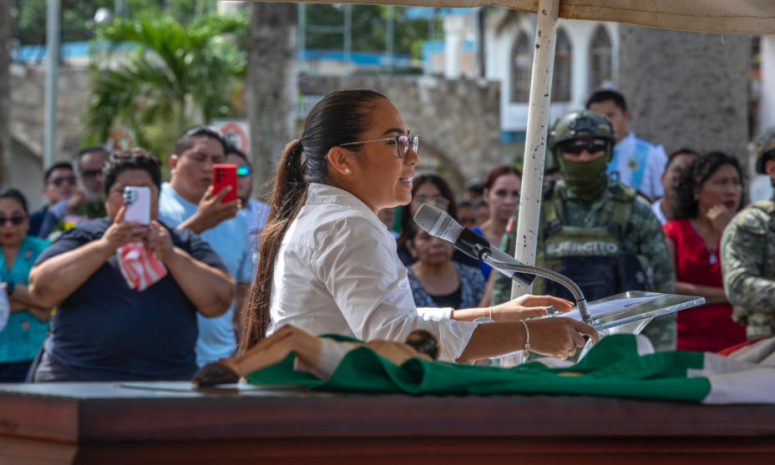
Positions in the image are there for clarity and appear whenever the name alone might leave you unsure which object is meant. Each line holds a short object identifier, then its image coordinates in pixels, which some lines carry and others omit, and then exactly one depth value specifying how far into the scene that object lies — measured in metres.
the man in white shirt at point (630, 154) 13.57
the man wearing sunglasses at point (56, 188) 16.29
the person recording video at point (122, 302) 9.62
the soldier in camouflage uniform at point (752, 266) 9.33
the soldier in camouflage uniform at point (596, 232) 9.16
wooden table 3.42
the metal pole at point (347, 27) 67.83
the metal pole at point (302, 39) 66.27
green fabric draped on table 3.72
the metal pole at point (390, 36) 69.03
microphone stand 5.54
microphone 5.65
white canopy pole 6.59
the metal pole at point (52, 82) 33.43
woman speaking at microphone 5.30
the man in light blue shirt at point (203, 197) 11.67
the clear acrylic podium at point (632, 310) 5.57
